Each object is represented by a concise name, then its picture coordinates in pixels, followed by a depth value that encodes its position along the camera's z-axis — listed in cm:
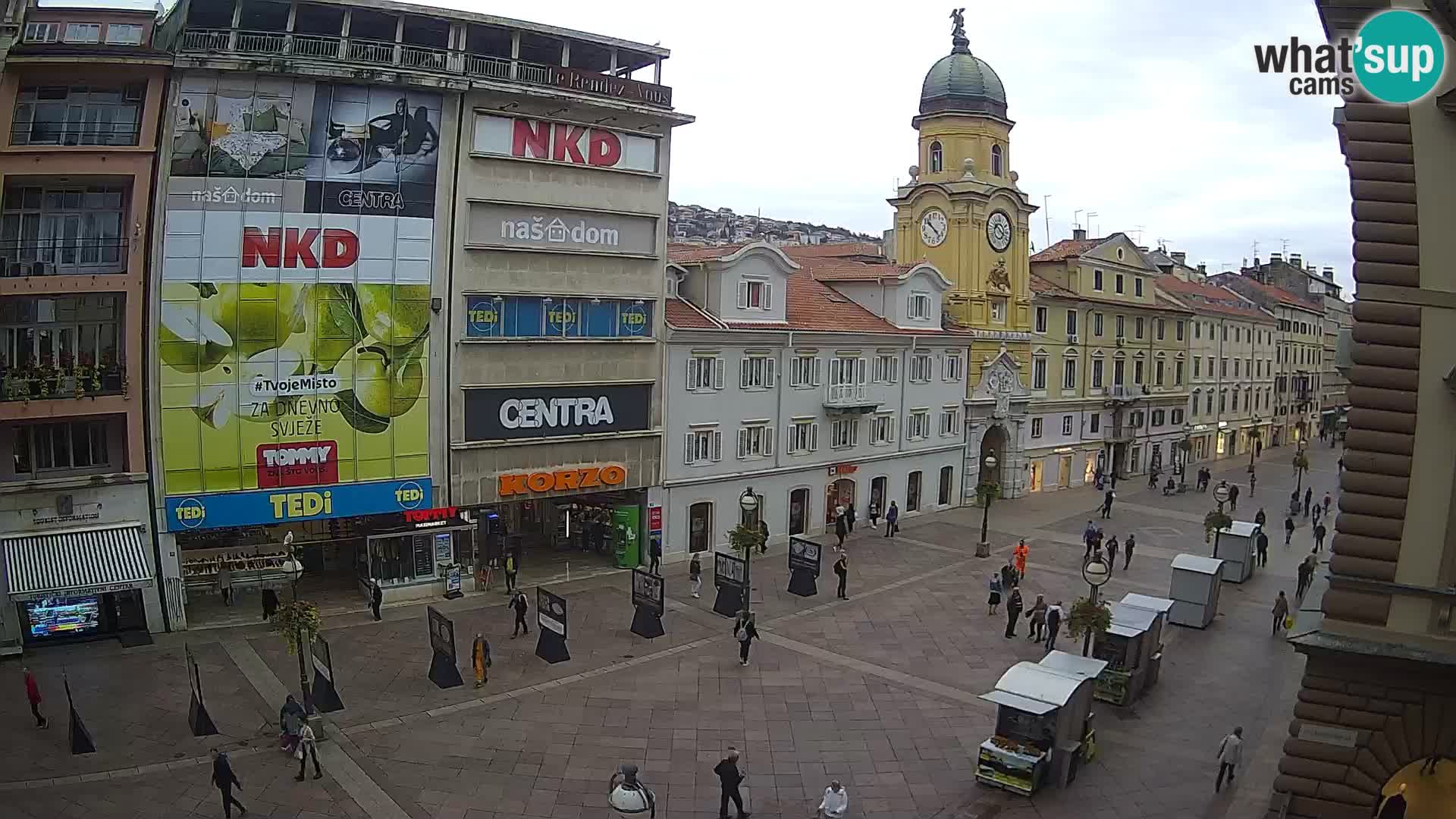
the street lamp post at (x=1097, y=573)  2186
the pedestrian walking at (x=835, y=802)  1659
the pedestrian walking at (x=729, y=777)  1734
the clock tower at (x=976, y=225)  5084
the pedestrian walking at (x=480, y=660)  2385
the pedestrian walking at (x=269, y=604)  2825
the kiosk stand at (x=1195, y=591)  2983
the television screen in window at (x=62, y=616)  2573
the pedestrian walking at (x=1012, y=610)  2834
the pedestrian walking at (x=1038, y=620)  2825
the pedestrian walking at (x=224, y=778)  1712
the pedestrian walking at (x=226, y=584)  2970
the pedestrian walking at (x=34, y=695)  2102
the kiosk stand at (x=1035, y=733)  1859
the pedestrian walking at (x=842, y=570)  3250
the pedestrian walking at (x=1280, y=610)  2923
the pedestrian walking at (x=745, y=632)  2542
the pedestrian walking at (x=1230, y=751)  1873
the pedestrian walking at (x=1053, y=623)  2719
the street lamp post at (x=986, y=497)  3828
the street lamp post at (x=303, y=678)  2058
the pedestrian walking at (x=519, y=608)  2764
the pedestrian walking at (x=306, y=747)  1905
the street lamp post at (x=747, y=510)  2817
